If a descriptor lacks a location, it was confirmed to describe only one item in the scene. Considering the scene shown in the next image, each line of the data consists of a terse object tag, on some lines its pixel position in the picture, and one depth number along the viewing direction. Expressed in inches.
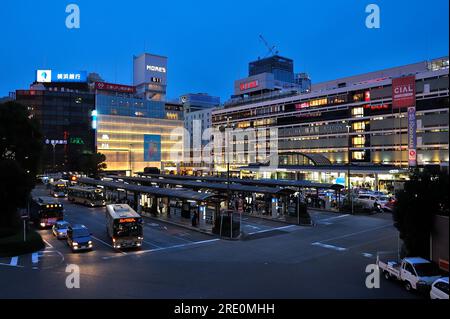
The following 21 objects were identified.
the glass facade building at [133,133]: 4771.2
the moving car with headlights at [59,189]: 2606.5
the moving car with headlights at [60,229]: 1198.9
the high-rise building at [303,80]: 6946.4
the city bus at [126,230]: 1010.7
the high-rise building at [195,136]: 5211.6
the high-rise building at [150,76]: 5629.9
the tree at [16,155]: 1126.4
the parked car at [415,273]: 609.3
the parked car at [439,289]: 536.7
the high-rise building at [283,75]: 6840.6
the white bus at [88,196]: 2021.4
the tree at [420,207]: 706.2
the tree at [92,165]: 3614.7
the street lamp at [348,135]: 3040.1
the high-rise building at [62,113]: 4827.8
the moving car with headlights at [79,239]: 1000.7
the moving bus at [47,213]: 1423.5
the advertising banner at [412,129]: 2408.7
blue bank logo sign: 4995.1
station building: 2600.9
